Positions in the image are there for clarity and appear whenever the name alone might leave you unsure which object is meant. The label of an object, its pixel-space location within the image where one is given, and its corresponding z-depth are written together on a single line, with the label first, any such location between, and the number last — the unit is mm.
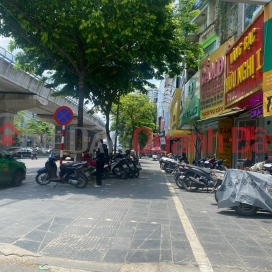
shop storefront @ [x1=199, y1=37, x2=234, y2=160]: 12953
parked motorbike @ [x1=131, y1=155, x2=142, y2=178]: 14823
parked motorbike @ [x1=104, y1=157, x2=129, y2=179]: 14262
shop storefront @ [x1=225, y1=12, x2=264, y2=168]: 9047
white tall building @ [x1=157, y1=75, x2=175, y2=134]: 40544
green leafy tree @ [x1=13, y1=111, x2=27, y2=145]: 49216
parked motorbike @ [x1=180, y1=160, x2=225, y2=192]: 10062
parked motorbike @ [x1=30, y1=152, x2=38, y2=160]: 33219
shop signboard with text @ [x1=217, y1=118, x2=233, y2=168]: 14542
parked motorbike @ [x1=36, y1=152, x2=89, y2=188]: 10148
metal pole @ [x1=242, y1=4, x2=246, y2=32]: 13306
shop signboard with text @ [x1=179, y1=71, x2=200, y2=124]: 16731
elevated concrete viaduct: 17911
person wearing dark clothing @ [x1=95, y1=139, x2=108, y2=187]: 10938
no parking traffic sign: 11023
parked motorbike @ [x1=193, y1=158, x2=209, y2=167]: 13320
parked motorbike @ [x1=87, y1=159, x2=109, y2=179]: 13795
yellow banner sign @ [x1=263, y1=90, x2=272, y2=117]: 7570
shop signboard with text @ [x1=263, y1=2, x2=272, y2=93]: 7877
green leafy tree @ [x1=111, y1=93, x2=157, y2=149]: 32744
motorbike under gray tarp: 6508
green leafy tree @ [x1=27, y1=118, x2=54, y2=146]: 55122
